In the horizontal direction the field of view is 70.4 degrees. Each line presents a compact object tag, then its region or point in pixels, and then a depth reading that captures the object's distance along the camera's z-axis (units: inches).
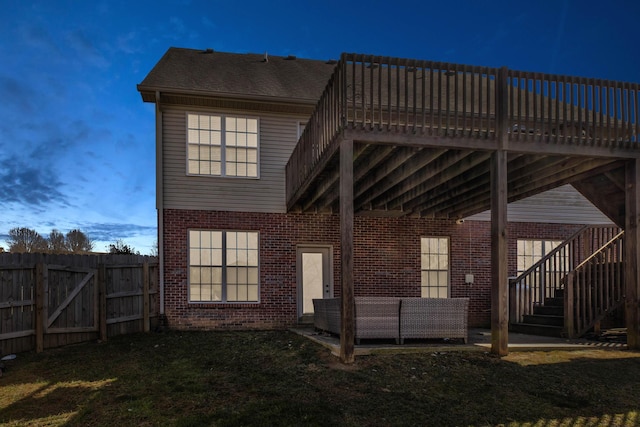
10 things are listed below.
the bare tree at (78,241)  1077.1
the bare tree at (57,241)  1058.1
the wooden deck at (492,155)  261.1
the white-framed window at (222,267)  447.8
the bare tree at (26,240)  1038.6
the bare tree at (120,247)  845.8
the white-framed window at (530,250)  510.0
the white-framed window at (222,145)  454.6
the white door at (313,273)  473.7
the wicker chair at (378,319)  284.2
